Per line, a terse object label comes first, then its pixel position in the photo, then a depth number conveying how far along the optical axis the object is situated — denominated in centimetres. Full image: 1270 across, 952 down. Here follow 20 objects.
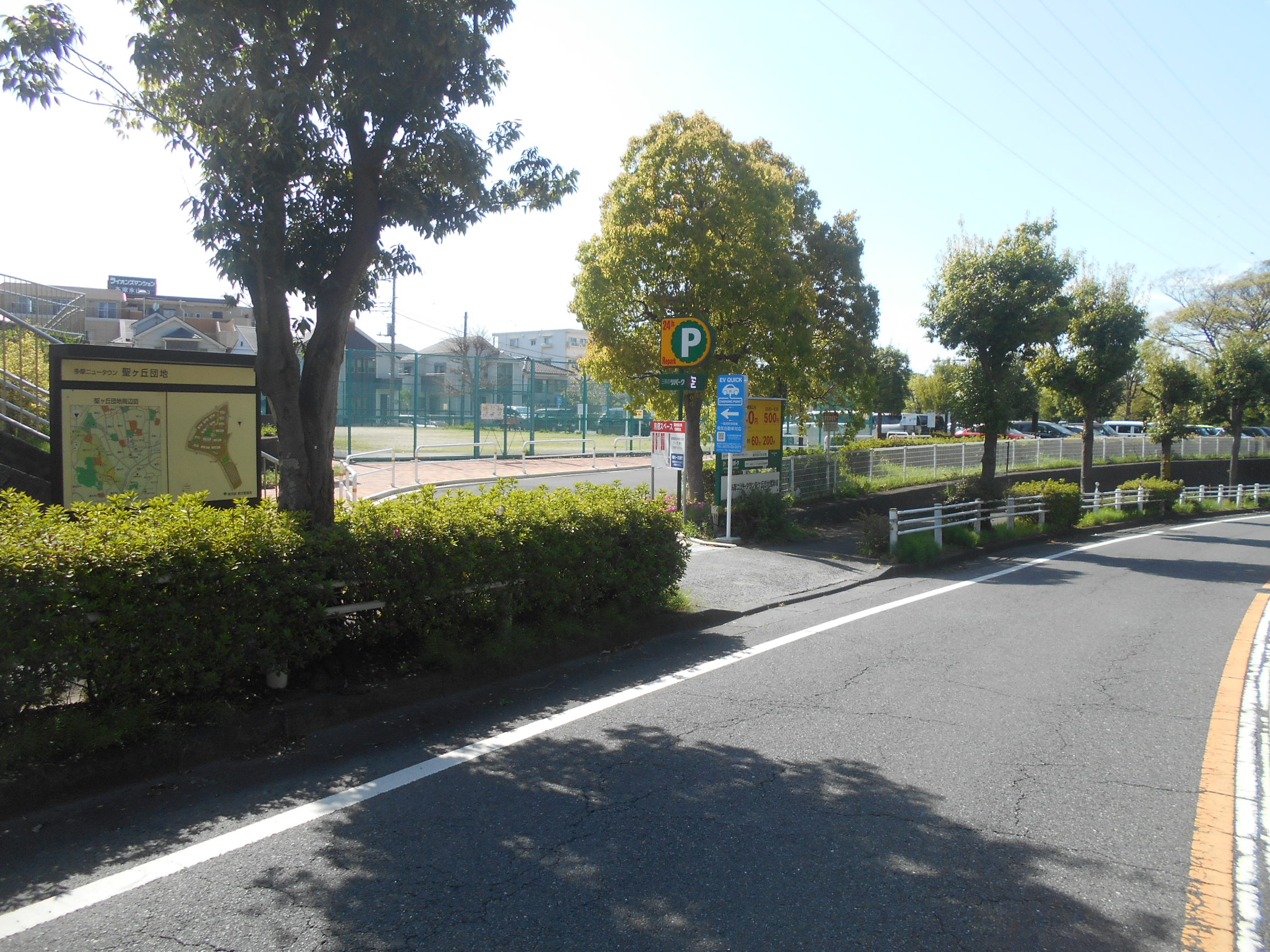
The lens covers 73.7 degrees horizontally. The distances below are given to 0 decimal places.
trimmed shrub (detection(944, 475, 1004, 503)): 1864
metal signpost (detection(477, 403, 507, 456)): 2961
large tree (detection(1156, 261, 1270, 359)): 5356
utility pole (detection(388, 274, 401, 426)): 2991
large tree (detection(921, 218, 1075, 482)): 1872
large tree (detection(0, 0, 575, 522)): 602
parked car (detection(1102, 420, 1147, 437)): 5112
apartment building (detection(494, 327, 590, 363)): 10944
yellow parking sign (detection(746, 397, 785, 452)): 1675
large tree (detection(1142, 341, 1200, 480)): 3083
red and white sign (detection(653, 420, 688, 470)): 1534
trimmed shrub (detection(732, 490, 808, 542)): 1555
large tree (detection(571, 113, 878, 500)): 1544
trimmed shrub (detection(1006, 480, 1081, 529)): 2053
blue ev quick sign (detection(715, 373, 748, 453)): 1510
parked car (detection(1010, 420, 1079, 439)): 5399
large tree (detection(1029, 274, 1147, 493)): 2272
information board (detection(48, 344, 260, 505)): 750
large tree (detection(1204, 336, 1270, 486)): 3192
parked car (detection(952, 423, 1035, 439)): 4494
